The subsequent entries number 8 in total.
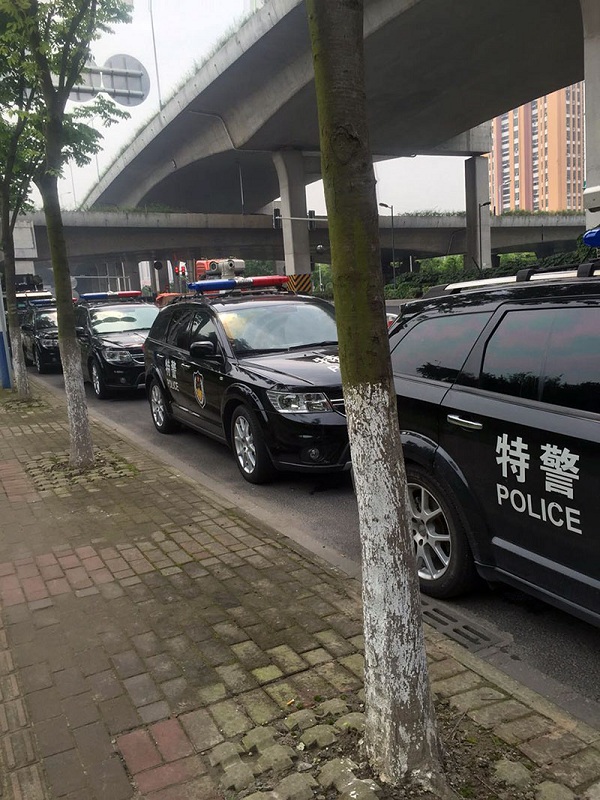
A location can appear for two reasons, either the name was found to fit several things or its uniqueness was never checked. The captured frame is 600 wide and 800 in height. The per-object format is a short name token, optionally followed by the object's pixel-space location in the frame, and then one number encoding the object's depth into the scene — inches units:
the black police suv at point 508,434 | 119.0
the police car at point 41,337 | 669.9
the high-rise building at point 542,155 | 5649.6
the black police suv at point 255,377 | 233.6
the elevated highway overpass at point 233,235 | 1605.6
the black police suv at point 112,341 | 473.1
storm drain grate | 137.7
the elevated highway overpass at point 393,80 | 868.6
